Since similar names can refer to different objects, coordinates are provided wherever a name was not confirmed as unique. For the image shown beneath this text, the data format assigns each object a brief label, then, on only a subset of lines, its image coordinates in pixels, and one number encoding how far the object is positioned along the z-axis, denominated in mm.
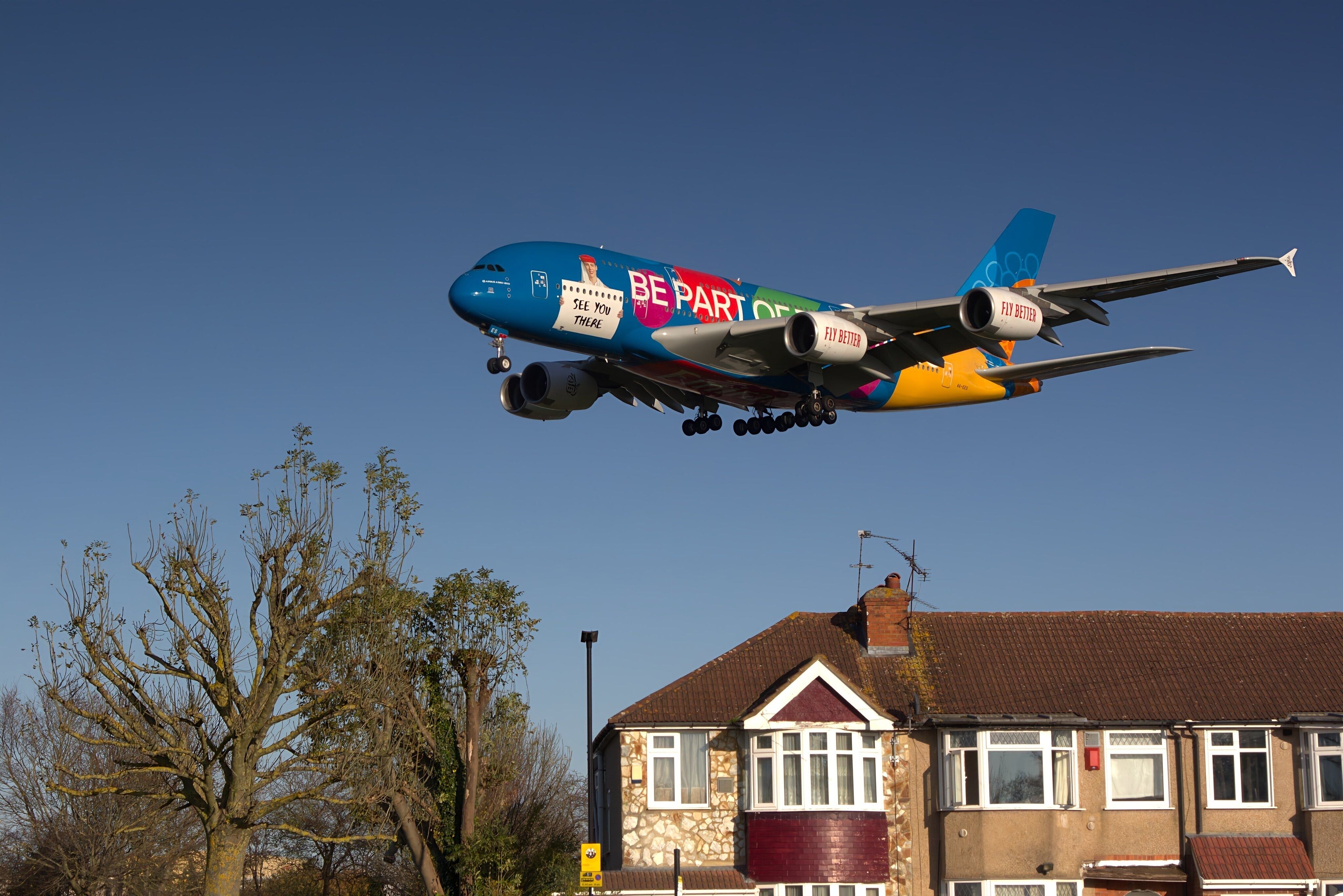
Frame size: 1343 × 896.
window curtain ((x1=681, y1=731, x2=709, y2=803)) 35125
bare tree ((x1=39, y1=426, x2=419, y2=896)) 30625
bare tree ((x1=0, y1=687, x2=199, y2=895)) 48125
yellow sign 29938
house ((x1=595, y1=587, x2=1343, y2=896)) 34156
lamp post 35750
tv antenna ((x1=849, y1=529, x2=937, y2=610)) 38812
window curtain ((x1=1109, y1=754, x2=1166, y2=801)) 35281
